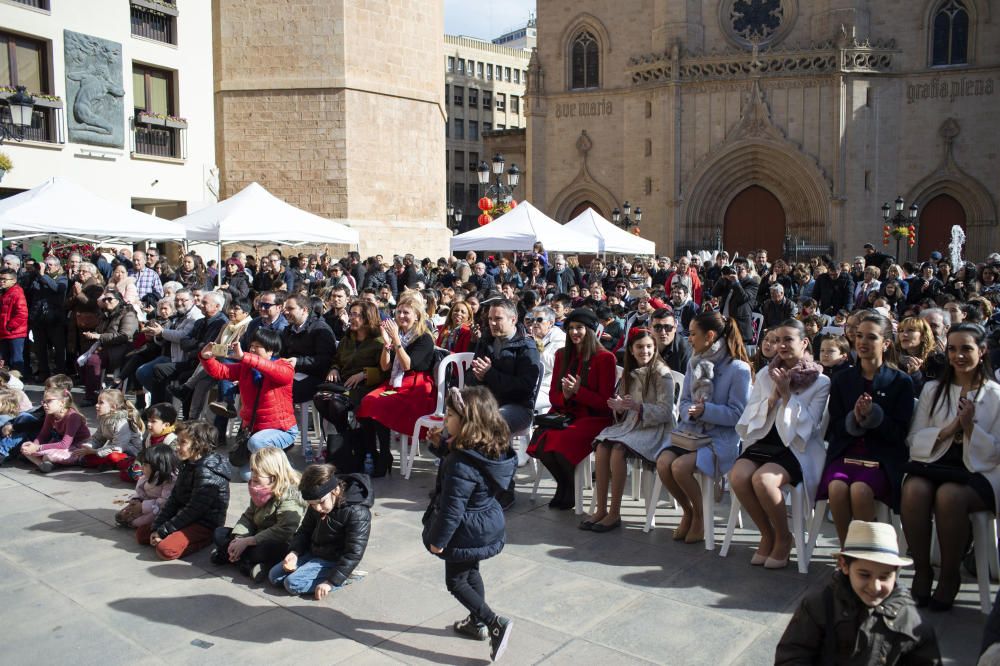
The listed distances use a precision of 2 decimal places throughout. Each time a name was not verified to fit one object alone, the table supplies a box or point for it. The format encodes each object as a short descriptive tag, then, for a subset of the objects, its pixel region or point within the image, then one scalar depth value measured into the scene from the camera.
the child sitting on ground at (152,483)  5.49
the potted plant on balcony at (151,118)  18.53
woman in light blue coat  5.11
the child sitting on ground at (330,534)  4.38
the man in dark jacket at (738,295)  9.98
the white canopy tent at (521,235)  14.07
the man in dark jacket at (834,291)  11.82
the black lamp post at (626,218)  29.67
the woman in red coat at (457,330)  7.41
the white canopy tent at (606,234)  15.88
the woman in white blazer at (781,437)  4.72
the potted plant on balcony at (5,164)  12.77
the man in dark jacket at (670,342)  5.88
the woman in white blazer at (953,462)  4.11
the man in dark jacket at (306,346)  7.09
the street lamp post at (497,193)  18.33
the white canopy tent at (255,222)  11.38
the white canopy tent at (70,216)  10.30
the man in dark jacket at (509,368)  5.96
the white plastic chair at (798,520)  4.65
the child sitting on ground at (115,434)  6.80
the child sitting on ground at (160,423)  6.07
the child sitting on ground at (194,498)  5.07
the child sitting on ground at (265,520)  4.73
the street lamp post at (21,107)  11.33
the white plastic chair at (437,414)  6.48
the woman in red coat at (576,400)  5.68
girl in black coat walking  3.74
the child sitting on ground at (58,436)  6.88
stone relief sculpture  17.17
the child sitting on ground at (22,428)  7.08
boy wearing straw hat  2.55
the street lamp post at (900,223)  24.85
